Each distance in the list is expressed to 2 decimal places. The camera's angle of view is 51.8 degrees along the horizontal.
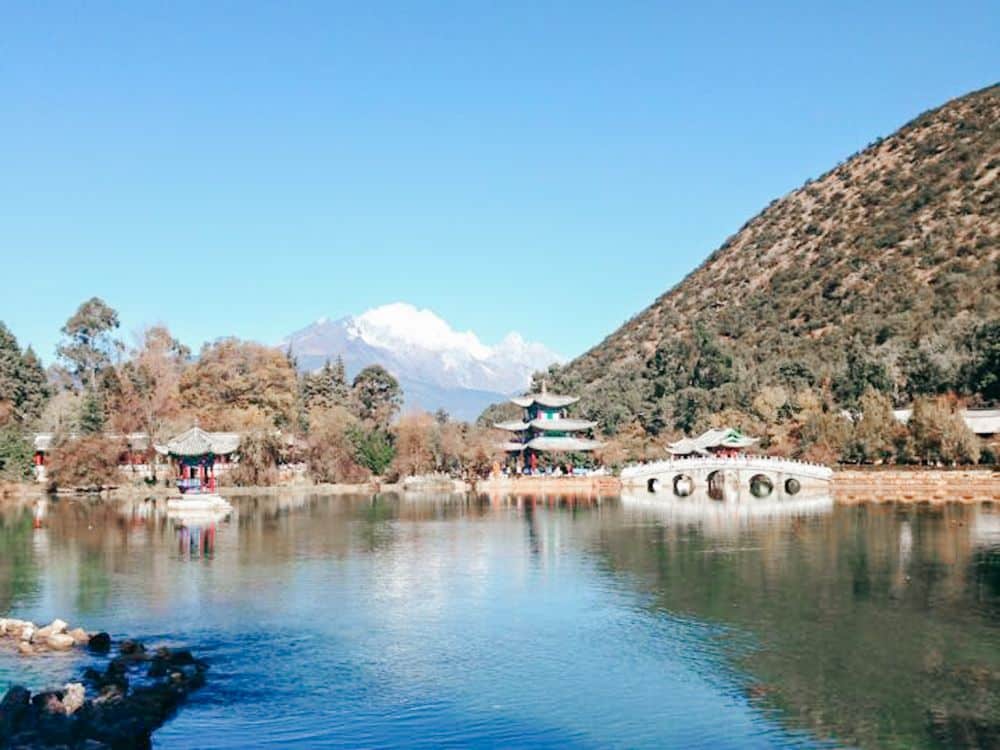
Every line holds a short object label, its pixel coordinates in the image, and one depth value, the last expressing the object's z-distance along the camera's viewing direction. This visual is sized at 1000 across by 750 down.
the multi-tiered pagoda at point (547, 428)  75.94
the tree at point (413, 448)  74.56
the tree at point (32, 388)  76.25
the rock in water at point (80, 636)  21.58
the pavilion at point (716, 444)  70.38
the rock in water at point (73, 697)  15.77
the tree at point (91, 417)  65.12
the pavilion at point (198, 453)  60.97
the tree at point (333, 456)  70.94
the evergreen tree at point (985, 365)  63.50
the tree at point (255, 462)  67.00
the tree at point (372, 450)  73.00
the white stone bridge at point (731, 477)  60.41
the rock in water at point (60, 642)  21.22
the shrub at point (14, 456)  64.19
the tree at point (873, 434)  62.09
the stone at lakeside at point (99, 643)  21.08
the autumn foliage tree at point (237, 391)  72.38
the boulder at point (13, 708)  14.92
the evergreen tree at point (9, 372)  72.06
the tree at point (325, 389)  85.69
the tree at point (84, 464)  62.50
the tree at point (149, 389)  68.81
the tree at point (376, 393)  88.52
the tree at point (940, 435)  58.19
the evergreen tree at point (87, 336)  88.12
